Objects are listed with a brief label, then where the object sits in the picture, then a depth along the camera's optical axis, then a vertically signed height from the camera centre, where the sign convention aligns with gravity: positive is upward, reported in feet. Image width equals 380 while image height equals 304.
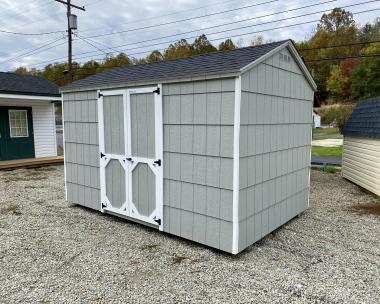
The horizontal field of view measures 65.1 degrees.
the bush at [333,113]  89.93 +3.43
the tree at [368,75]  92.53 +15.36
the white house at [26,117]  32.05 +0.68
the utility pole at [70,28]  44.60 +14.21
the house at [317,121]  110.75 +0.77
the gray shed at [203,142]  11.37 -0.85
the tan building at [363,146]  21.81 -1.86
